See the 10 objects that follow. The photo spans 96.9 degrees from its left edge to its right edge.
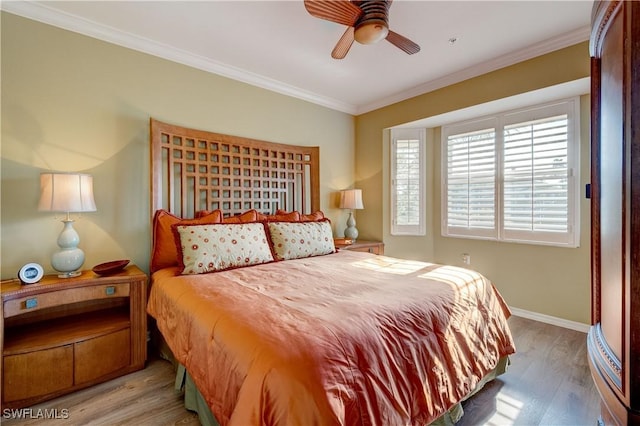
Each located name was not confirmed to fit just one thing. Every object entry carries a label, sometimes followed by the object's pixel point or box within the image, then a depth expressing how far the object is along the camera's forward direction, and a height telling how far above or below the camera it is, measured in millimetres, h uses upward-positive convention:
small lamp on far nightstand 3854 +103
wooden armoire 535 -1
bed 1021 -497
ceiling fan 1669 +1209
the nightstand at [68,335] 1719 -824
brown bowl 2086 -421
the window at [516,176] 2850 +382
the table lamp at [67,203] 1921 +57
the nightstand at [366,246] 3492 -456
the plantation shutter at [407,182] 3943 +401
